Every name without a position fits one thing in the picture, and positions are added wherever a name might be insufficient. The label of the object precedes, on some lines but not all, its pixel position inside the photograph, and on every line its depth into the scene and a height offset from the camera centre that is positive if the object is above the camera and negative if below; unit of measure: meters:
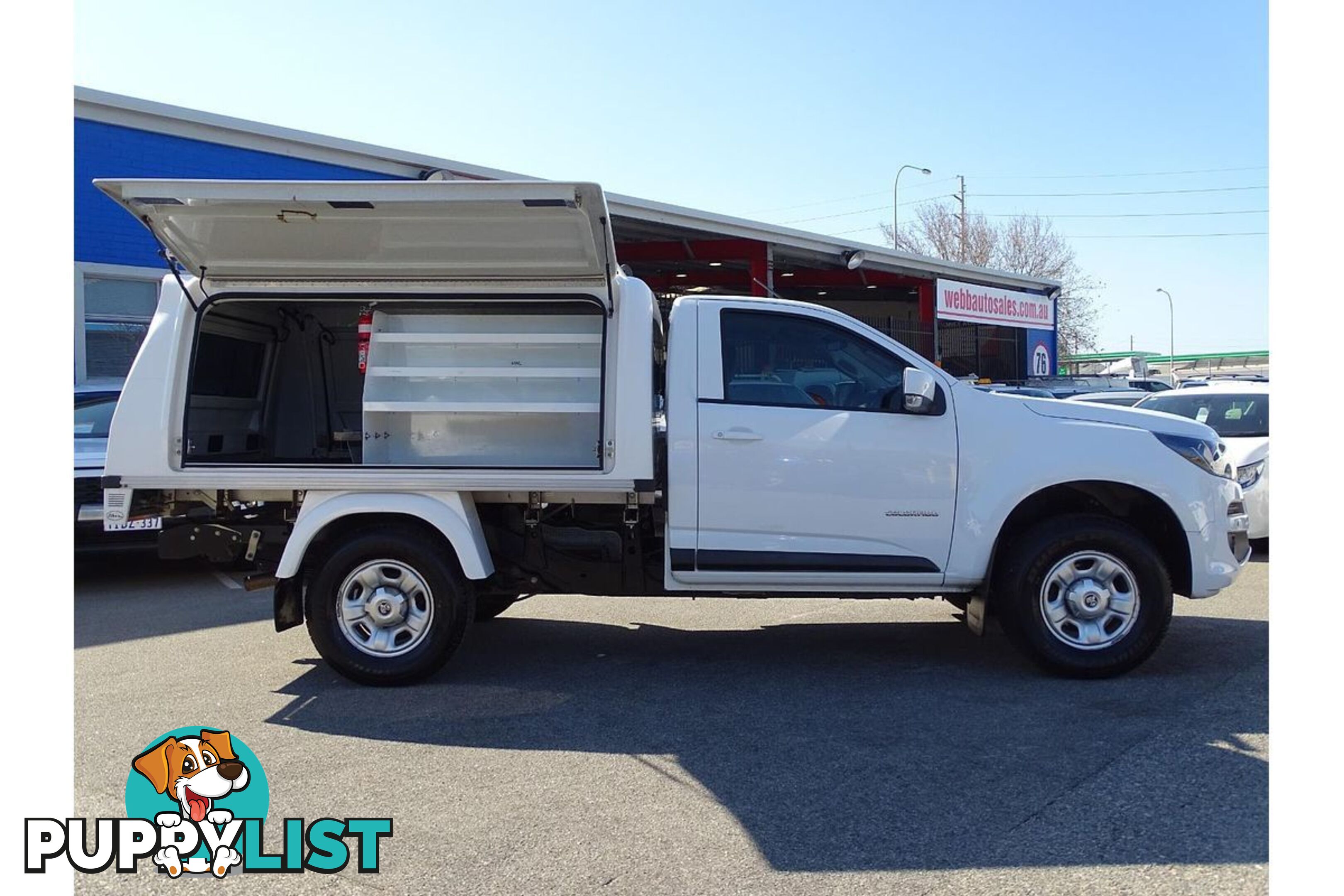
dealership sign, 29.34 +4.12
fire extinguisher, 6.26 +0.66
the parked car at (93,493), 8.75 -0.42
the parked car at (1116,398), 14.91 +0.67
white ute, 5.85 -0.13
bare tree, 58.66 +10.83
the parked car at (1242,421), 9.37 +0.22
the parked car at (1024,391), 18.30 +0.96
